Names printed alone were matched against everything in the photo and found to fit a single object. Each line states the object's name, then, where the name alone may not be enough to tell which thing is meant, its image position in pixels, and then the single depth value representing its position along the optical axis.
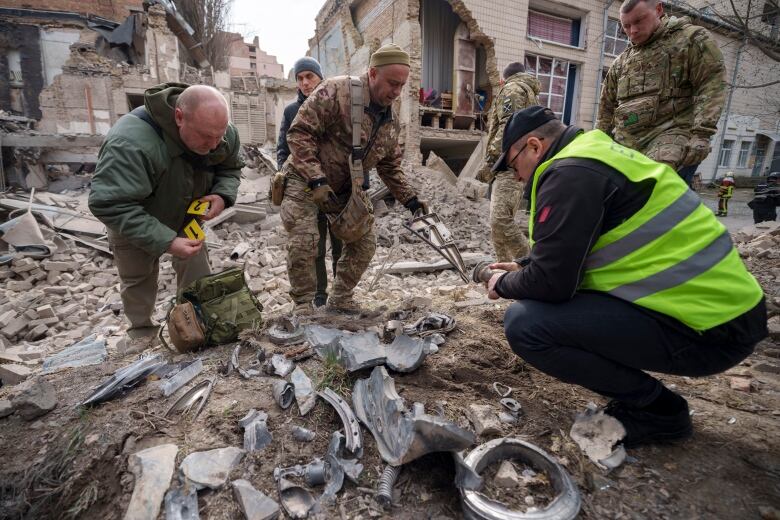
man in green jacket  2.48
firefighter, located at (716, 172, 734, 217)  9.30
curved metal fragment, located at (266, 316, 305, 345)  2.78
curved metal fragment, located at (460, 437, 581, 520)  1.39
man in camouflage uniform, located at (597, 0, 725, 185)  2.99
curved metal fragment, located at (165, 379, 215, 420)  2.02
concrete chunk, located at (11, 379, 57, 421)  2.00
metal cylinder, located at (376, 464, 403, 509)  1.50
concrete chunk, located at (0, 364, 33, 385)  3.02
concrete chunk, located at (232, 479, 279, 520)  1.42
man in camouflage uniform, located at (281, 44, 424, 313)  2.97
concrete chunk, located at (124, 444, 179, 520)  1.46
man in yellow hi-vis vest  1.55
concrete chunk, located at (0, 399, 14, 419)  2.00
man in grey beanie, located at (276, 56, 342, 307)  3.89
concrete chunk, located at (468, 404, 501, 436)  1.80
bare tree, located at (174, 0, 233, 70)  23.17
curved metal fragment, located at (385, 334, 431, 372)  2.29
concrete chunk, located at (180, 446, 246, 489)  1.57
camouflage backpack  2.78
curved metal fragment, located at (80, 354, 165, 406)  2.09
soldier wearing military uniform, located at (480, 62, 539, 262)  4.05
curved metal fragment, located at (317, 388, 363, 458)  1.72
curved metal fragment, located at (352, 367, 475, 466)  1.51
